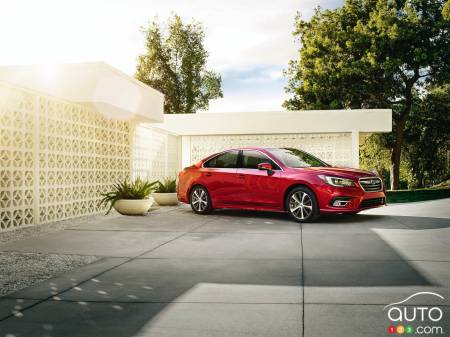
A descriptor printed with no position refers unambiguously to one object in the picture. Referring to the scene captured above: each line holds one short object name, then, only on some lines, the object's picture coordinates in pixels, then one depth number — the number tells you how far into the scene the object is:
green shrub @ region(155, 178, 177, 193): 16.22
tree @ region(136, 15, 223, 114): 46.56
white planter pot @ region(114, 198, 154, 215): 12.75
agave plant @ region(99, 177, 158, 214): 12.99
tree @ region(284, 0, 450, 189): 29.19
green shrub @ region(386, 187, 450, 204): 21.17
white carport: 19.84
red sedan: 10.76
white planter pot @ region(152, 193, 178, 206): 15.96
